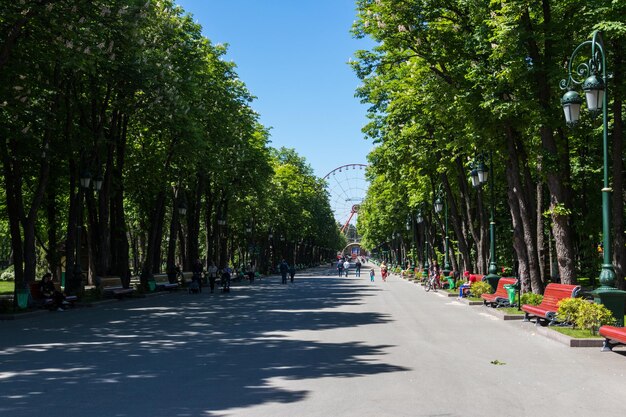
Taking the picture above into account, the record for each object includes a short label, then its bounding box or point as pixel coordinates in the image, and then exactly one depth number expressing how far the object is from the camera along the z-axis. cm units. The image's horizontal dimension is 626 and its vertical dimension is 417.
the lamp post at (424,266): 4581
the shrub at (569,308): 1384
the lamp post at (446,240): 3841
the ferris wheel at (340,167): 19838
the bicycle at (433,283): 3756
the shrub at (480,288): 2543
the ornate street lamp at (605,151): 1348
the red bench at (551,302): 1505
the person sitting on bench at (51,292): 2291
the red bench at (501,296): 2192
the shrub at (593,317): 1315
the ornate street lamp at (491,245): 2509
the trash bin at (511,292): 2131
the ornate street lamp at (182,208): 3751
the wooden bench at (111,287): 2775
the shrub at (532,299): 1869
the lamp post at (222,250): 5244
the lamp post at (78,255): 2573
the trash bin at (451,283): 3600
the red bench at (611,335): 1086
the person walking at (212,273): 3688
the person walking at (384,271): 5603
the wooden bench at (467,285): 2855
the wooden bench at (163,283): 3481
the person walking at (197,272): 3497
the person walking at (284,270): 4928
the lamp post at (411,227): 5754
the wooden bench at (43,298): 2261
